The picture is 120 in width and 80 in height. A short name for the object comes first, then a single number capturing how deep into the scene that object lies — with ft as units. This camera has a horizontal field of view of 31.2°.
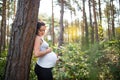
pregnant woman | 12.74
